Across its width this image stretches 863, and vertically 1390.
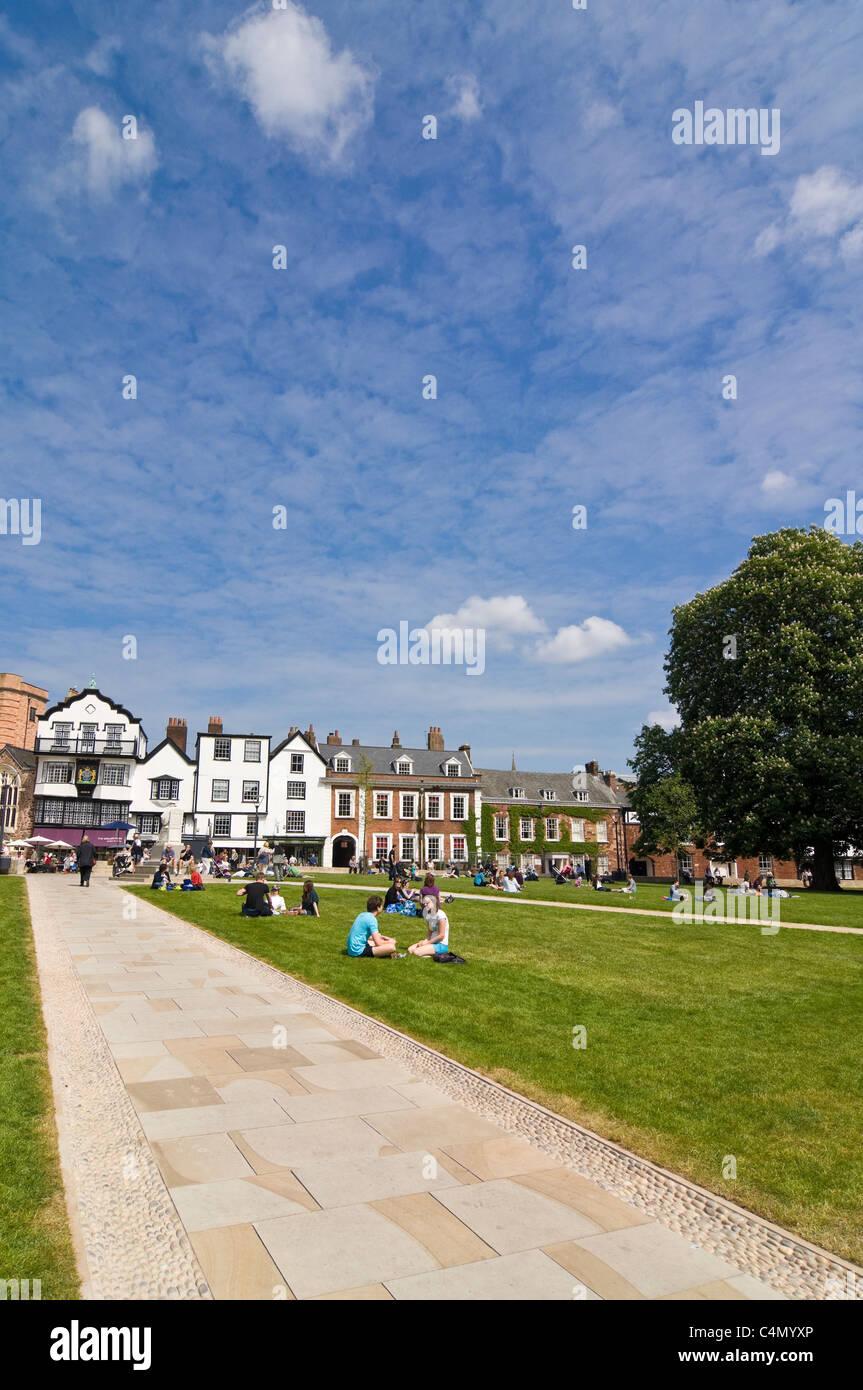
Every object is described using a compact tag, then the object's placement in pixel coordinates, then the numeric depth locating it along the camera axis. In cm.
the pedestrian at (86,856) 3094
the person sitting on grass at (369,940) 1598
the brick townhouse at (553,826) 6688
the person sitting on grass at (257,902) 2245
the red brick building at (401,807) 6450
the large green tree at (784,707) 3653
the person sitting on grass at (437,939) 1598
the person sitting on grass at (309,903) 2305
